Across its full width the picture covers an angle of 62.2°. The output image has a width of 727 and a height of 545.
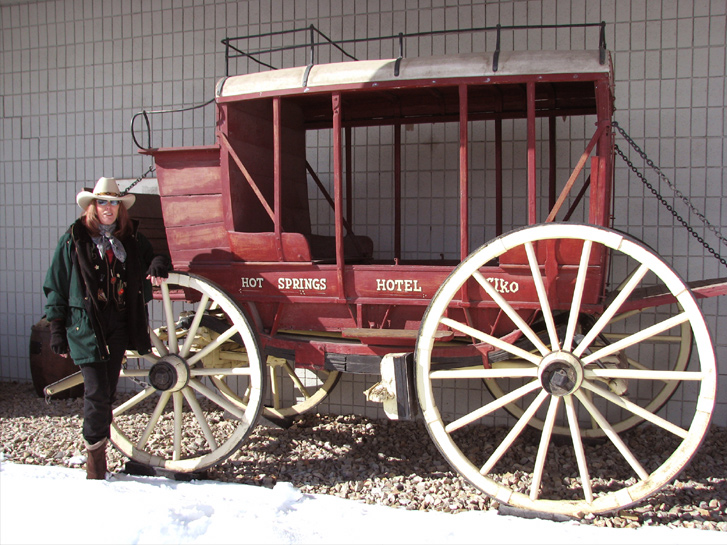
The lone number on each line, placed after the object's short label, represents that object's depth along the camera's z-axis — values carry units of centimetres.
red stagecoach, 290
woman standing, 321
